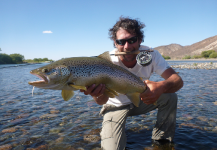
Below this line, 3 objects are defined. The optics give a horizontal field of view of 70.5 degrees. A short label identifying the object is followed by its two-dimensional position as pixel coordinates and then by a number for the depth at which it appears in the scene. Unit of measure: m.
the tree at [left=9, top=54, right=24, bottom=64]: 93.79
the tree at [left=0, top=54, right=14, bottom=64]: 86.75
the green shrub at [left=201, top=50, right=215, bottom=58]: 65.38
